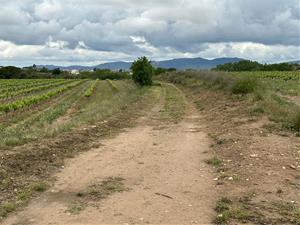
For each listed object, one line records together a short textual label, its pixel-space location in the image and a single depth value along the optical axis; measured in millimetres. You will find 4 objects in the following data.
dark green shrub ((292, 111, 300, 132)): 10977
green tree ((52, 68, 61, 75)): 105307
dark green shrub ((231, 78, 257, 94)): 20487
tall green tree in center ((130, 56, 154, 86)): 44205
